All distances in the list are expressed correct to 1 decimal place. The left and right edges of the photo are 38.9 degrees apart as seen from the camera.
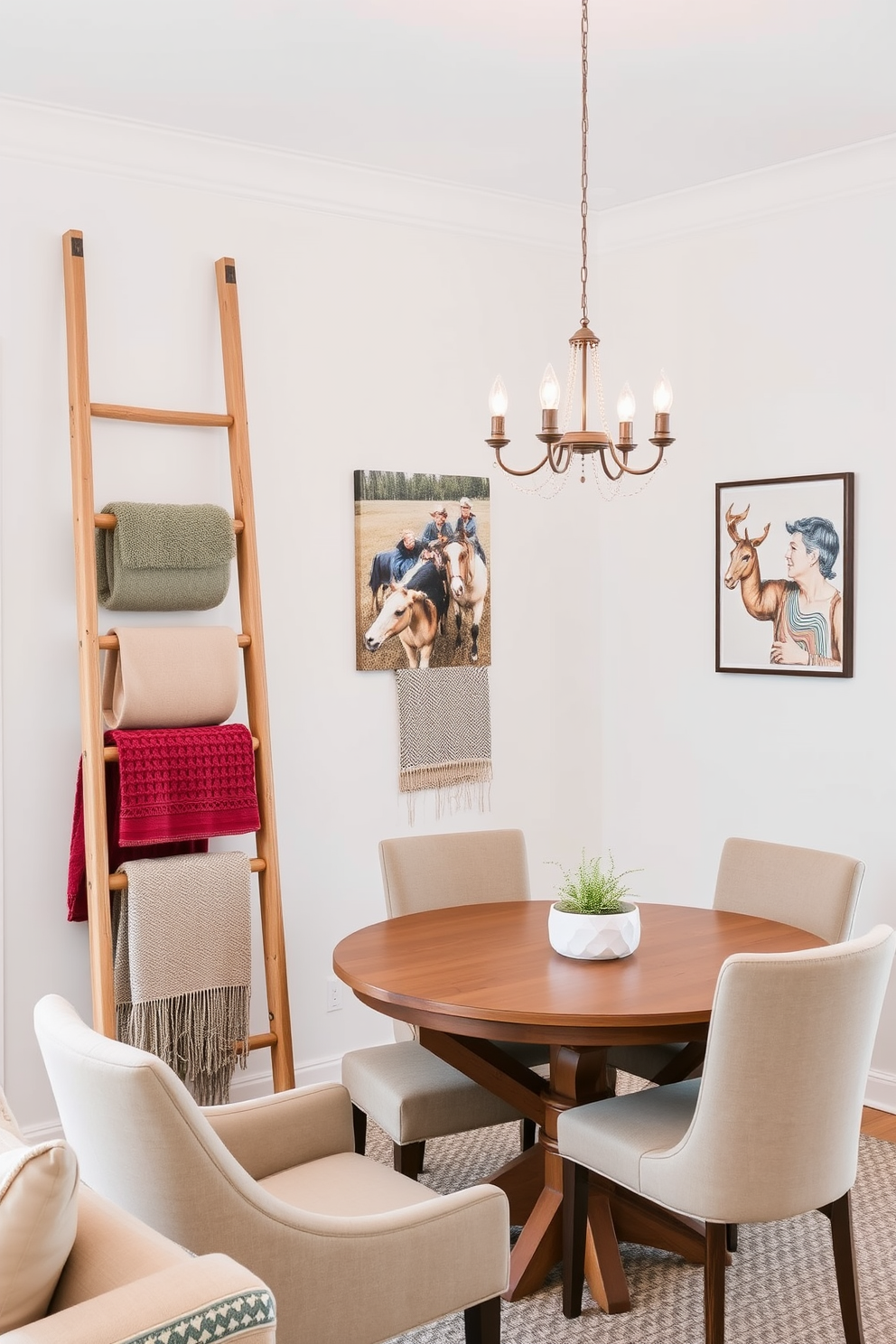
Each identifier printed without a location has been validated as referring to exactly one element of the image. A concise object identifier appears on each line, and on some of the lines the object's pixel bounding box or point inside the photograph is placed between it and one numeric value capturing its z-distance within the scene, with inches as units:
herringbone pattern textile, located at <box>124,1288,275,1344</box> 53.1
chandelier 100.1
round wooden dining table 92.6
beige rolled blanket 128.4
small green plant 107.4
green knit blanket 128.6
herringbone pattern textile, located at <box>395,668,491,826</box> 159.8
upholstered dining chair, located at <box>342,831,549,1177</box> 108.0
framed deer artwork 148.7
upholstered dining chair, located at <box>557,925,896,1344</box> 84.0
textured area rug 99.9
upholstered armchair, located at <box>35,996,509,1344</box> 67.9
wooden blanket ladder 125.9
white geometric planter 105.4
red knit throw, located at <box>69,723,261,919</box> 127.2
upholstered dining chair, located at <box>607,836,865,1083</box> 118.3
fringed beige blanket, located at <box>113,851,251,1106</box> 127.3
